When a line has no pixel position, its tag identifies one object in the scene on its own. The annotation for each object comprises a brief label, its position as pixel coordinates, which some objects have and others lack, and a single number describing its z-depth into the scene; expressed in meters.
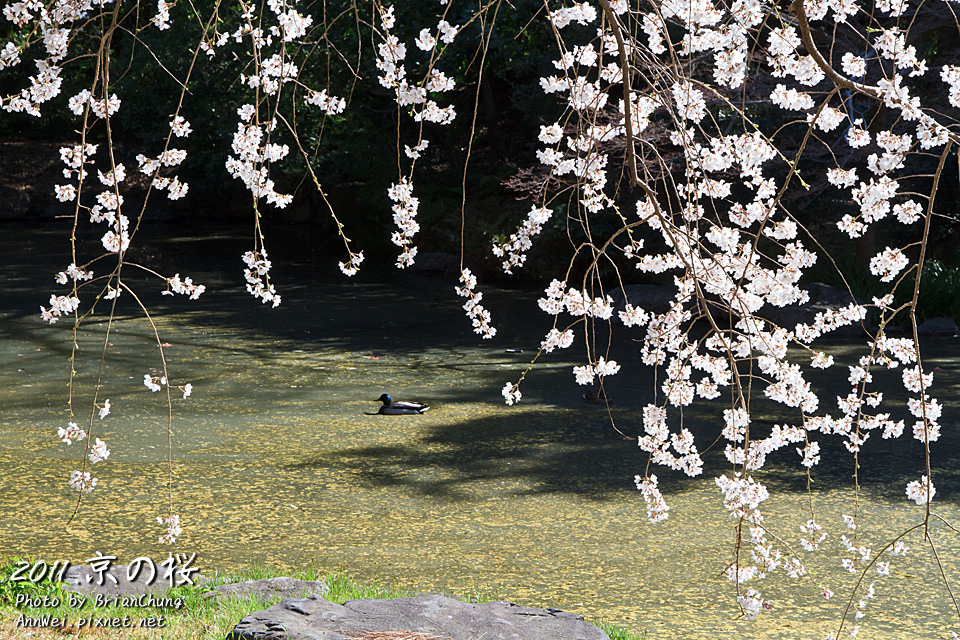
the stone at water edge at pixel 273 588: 6.26
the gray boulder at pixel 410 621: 5.10
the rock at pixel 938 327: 18.58
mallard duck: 12.80
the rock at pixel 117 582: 6.39
